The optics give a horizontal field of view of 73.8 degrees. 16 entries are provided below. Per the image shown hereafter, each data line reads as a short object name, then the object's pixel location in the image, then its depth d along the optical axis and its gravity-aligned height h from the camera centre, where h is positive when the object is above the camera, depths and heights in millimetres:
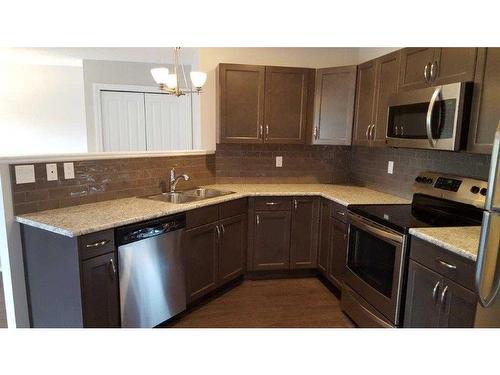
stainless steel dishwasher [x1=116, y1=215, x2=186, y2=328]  2057 -888
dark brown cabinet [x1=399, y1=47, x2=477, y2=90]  1854 +468
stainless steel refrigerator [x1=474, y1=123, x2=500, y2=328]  1095 -334
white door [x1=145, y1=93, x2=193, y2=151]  4680 +220
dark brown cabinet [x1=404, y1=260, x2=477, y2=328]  1536 -798
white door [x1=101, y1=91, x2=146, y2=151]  4488 +216
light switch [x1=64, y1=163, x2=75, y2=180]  2285 -239
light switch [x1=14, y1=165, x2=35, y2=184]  2041 -236
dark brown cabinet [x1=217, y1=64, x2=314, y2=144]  3205 +355
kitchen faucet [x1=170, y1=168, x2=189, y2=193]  2999 -372
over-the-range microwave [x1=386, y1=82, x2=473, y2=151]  1861 +157
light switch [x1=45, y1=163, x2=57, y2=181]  2191 -237
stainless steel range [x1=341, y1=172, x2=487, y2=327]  2008 -605
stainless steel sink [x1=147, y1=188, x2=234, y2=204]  2885 -513
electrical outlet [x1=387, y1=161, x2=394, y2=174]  3076 -238
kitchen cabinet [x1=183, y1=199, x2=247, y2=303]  2564 -891
